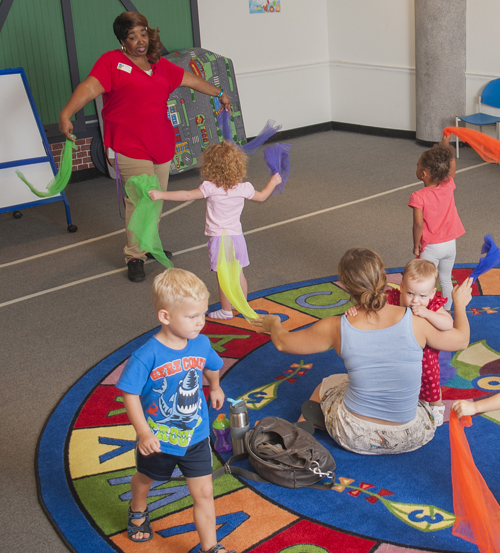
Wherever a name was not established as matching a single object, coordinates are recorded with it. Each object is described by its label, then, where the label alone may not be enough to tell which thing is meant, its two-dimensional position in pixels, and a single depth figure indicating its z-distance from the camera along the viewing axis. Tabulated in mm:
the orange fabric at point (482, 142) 4484
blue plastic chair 8406
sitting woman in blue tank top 2699
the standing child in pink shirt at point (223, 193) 4133
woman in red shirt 5012
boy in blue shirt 2246
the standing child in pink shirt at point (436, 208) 3875
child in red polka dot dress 2799
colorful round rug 2584
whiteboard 6440
